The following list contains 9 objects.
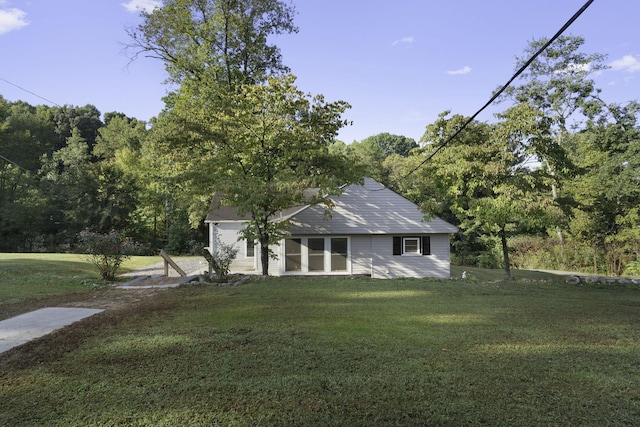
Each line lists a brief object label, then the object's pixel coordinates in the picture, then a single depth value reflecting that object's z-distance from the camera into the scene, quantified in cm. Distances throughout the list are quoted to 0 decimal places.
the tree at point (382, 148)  4416
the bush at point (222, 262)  1227
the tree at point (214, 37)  2056
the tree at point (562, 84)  2892
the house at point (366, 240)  1703
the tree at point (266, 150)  1266
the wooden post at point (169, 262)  1352
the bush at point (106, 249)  1235
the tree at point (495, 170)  1216
